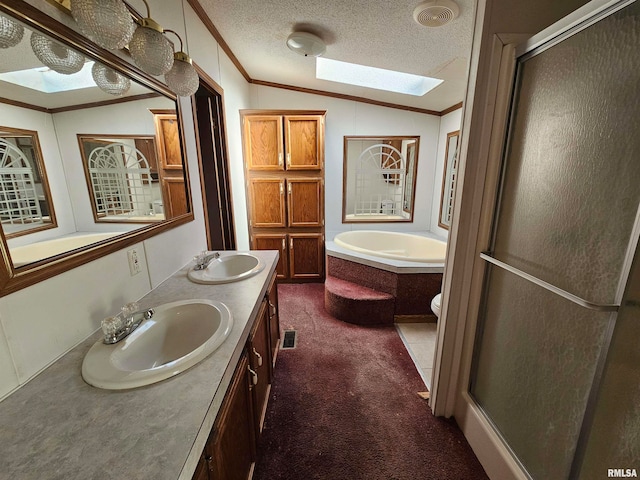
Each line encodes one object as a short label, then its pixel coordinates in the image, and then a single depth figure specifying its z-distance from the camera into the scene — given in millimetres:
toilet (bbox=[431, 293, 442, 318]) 1991
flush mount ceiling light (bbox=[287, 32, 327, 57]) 1949
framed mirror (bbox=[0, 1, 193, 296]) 713
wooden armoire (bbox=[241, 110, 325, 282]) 2965
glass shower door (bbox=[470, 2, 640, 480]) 748
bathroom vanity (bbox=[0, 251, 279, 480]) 514
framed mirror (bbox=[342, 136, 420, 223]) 3574
